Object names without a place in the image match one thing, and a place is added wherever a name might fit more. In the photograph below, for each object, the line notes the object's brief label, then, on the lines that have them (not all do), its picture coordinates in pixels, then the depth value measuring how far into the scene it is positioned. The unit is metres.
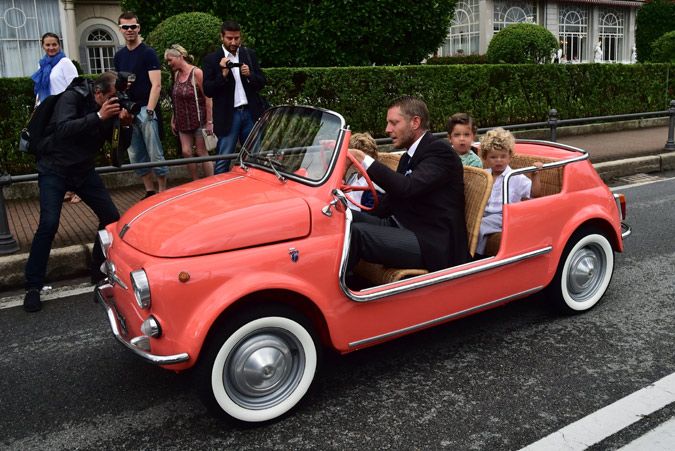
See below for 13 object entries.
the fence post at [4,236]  5.89
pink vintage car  3.11
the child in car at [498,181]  4.34
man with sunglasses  7.70
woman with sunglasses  7.99
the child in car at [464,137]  5.07
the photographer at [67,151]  5.00
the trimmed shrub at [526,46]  18.52
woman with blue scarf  7.36
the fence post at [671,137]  11.86
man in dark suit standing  7.27
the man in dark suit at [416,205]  3.73
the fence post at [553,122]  9.92
